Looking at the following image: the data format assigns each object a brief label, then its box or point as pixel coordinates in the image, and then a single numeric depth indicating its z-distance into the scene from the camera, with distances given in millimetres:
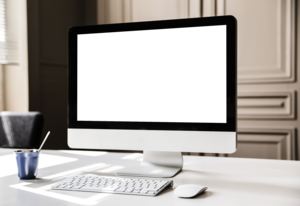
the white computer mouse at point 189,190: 762
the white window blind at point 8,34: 2447
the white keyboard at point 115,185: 798
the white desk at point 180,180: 751
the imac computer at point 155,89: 968
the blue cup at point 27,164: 958
